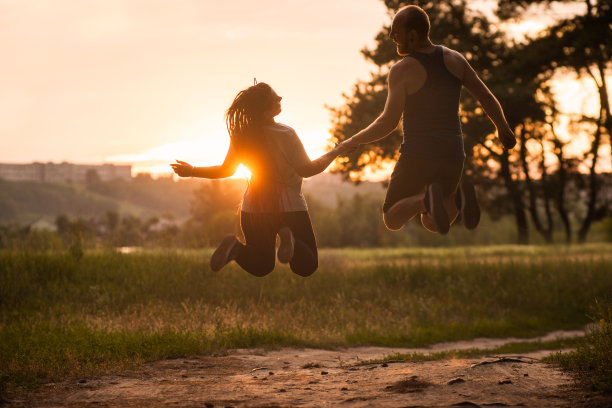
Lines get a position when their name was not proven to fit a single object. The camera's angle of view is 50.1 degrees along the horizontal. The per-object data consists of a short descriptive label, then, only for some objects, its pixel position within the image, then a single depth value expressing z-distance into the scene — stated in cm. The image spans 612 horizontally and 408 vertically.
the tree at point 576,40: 2514
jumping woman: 649
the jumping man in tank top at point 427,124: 574
